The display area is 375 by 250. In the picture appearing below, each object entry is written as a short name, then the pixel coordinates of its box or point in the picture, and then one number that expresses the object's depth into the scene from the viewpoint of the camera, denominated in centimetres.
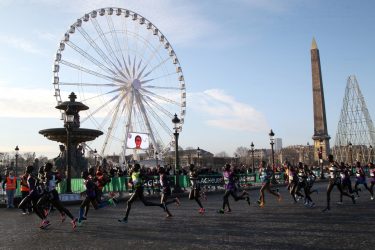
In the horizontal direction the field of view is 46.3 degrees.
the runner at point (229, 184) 1446
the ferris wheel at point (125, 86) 3953
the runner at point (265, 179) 1655
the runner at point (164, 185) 1407
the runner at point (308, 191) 1598
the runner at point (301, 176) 1685
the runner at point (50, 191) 1188
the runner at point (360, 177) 1983
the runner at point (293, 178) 1711
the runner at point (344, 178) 1642
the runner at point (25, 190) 1703
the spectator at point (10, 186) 1969
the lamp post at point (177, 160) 2516
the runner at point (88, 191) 1242
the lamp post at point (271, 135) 3578
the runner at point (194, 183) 1552
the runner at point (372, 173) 1923
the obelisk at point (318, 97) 6041
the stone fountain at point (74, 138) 3059
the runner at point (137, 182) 1273
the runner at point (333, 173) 1469
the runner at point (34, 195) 1188
